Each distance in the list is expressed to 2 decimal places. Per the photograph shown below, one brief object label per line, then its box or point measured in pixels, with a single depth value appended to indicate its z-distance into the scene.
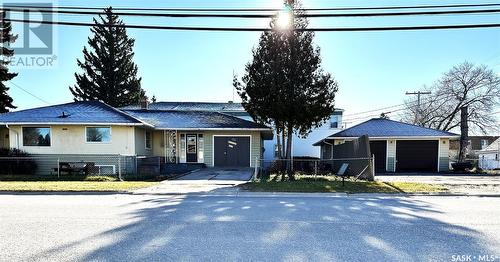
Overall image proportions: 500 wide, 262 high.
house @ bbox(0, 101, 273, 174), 19.70
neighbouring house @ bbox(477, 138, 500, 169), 30.62
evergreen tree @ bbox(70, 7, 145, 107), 42.59
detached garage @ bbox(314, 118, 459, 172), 24.48
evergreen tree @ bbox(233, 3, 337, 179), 16.69
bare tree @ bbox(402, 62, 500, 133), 38.97
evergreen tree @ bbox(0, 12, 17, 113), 28.66
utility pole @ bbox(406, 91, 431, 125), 39.12
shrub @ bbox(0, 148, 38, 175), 18.14
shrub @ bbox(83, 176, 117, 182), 15.63
